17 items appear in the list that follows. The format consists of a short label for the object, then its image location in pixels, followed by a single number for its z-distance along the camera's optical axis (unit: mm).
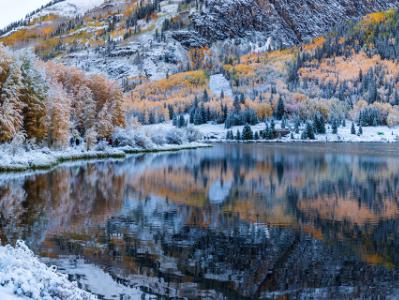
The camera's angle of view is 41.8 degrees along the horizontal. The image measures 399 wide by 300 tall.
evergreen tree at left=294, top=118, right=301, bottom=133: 191325
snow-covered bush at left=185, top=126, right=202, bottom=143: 138725
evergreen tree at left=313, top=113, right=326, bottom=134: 189125
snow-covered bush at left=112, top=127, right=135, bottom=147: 87312
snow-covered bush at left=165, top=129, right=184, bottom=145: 118000
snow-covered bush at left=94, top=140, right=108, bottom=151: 78750
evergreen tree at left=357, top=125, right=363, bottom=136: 190625
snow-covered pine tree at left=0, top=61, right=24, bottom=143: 49625
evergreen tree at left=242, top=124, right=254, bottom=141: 184000
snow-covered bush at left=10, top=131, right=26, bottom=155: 50875
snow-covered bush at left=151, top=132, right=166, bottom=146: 106844
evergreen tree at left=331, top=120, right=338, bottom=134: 190375
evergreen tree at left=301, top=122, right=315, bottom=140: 180875
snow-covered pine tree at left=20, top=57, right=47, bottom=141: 57250
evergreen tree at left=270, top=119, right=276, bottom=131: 195025
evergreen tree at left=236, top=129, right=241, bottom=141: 183850
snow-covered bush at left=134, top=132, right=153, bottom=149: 94312
